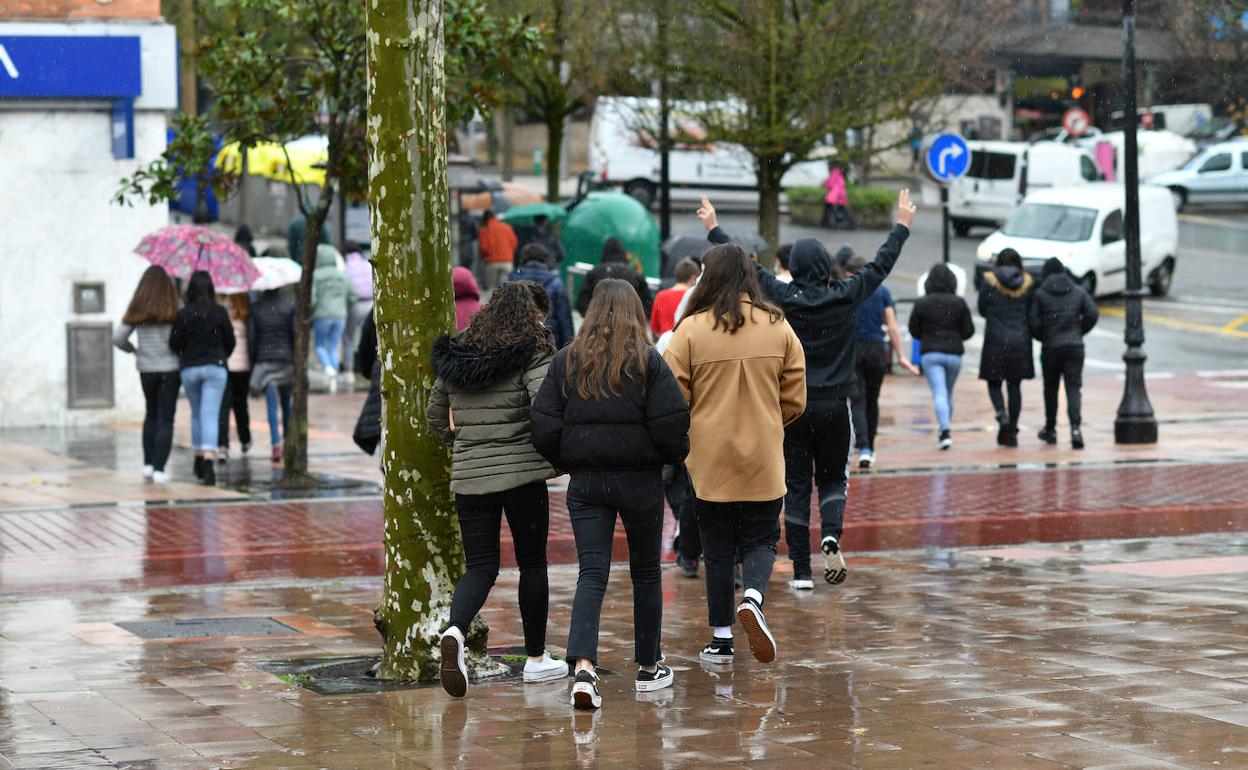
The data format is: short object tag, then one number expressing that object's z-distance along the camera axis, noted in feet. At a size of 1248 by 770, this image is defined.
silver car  152.25
